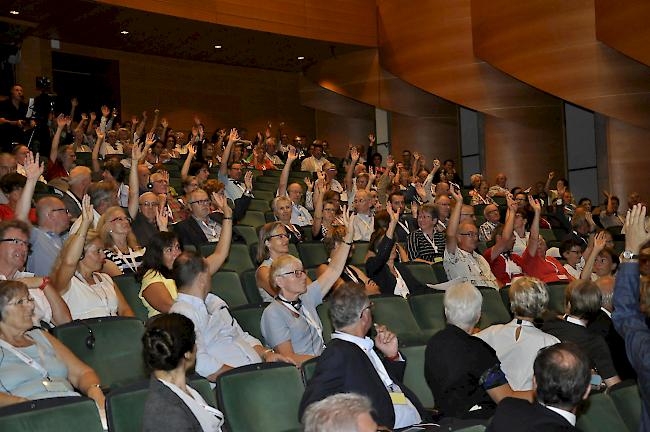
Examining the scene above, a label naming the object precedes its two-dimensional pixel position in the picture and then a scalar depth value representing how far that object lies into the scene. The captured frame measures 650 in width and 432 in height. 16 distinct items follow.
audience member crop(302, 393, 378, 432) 2.13
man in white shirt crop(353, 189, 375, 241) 8.27
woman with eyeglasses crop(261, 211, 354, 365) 4.39
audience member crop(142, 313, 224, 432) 2.89
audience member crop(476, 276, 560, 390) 4.02
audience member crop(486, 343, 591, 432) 2.80
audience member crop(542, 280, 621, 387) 4.30
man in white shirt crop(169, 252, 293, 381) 4.07
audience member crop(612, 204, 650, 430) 3.23
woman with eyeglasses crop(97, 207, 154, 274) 5.27
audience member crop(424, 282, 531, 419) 3.63
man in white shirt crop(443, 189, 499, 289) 6.73
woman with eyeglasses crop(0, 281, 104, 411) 3.34
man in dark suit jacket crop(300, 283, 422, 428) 3.29
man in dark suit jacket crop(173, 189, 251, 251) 6.66
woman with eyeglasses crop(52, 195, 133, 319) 4.25
